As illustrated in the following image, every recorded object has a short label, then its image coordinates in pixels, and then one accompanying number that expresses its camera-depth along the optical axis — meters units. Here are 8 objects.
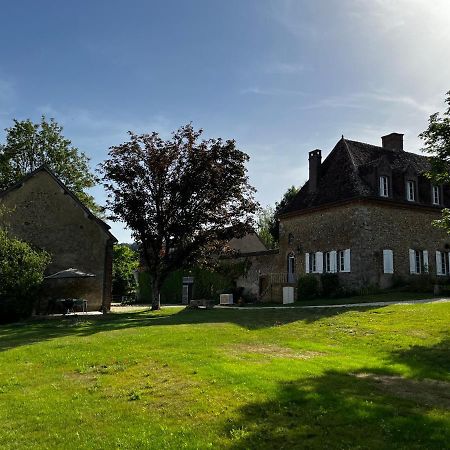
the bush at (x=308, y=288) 30.92
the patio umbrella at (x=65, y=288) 25.16
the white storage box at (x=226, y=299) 33.69
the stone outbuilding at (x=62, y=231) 25.39
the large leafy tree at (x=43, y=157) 40.97
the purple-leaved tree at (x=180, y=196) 25.12
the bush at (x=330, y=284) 29.77
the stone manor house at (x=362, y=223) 29.22
